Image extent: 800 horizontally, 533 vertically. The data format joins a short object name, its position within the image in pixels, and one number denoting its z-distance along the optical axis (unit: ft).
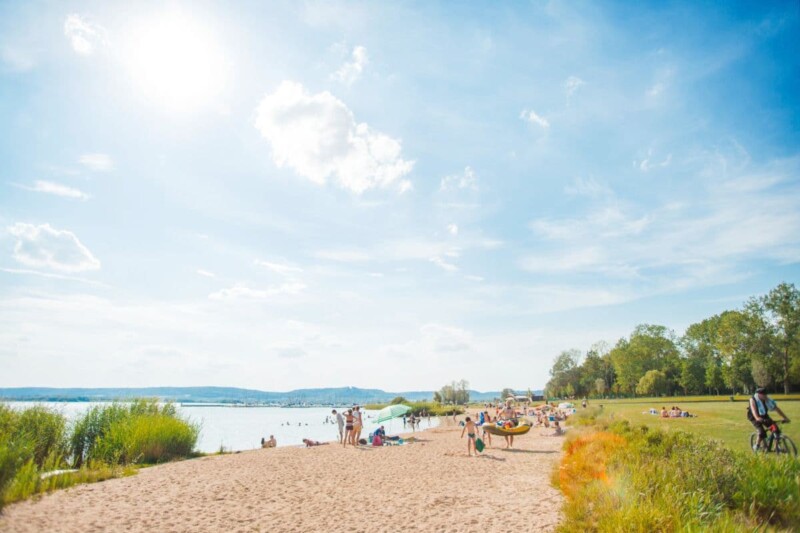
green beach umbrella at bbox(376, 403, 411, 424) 106.22
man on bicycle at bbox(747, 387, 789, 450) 37.33
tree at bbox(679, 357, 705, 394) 256.32
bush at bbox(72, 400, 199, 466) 56.39
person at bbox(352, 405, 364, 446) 84.49
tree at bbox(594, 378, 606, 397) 325.62
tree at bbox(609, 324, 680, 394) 294.46
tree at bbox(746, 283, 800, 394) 206.80
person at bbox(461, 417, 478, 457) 64.13
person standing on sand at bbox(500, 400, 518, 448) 111.90
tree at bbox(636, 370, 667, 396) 258.37
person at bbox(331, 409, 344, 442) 93.81
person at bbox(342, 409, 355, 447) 82.33
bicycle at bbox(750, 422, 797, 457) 35.14
